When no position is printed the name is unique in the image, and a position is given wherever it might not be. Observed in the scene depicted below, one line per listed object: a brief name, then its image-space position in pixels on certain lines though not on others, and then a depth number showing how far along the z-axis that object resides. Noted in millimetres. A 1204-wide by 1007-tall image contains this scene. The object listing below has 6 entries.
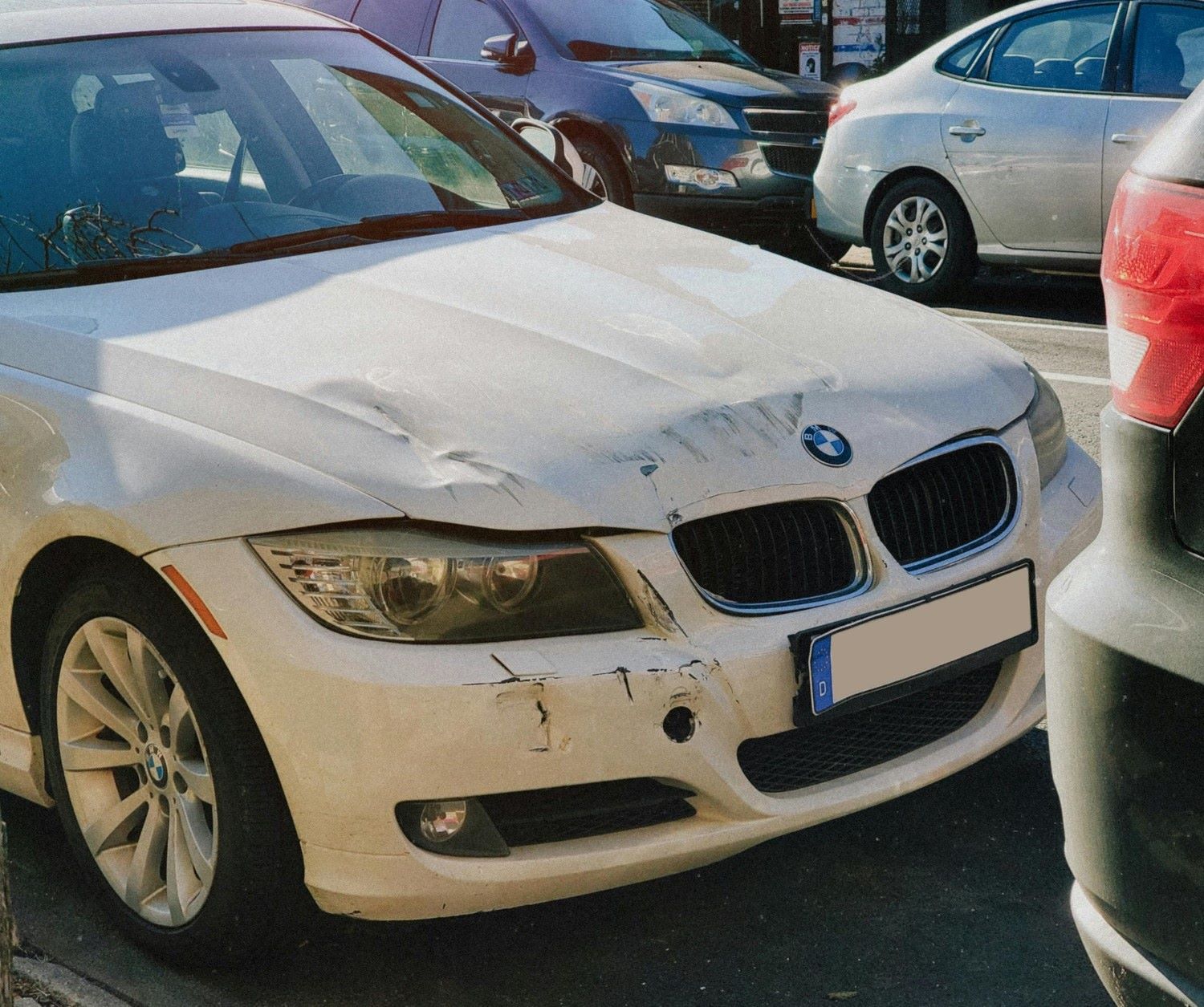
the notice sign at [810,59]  16562
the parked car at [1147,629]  1793
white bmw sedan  2545
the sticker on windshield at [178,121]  3738
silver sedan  7906
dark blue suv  9117
